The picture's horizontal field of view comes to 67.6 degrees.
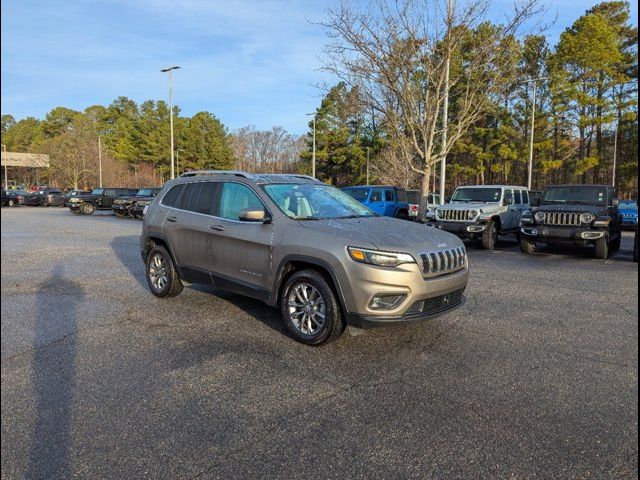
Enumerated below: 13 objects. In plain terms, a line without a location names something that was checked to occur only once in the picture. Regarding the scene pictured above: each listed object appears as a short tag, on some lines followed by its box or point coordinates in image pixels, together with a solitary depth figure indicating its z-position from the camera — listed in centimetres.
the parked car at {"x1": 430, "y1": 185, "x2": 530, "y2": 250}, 1288
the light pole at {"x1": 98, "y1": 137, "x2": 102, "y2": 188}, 5245
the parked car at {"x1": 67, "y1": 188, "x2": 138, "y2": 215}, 2928
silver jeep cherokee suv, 438
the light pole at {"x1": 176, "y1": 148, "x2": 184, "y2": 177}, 6459
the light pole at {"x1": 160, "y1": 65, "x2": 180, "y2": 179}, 3019
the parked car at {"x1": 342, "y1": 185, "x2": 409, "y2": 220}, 2002
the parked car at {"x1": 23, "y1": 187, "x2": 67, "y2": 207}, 4125
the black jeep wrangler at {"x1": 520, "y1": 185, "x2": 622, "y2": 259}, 1067
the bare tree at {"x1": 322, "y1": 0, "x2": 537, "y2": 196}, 1583
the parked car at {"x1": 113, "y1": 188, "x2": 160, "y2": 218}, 2655
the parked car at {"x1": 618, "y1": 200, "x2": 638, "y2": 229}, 1906
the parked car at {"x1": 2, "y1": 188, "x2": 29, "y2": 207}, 3952
